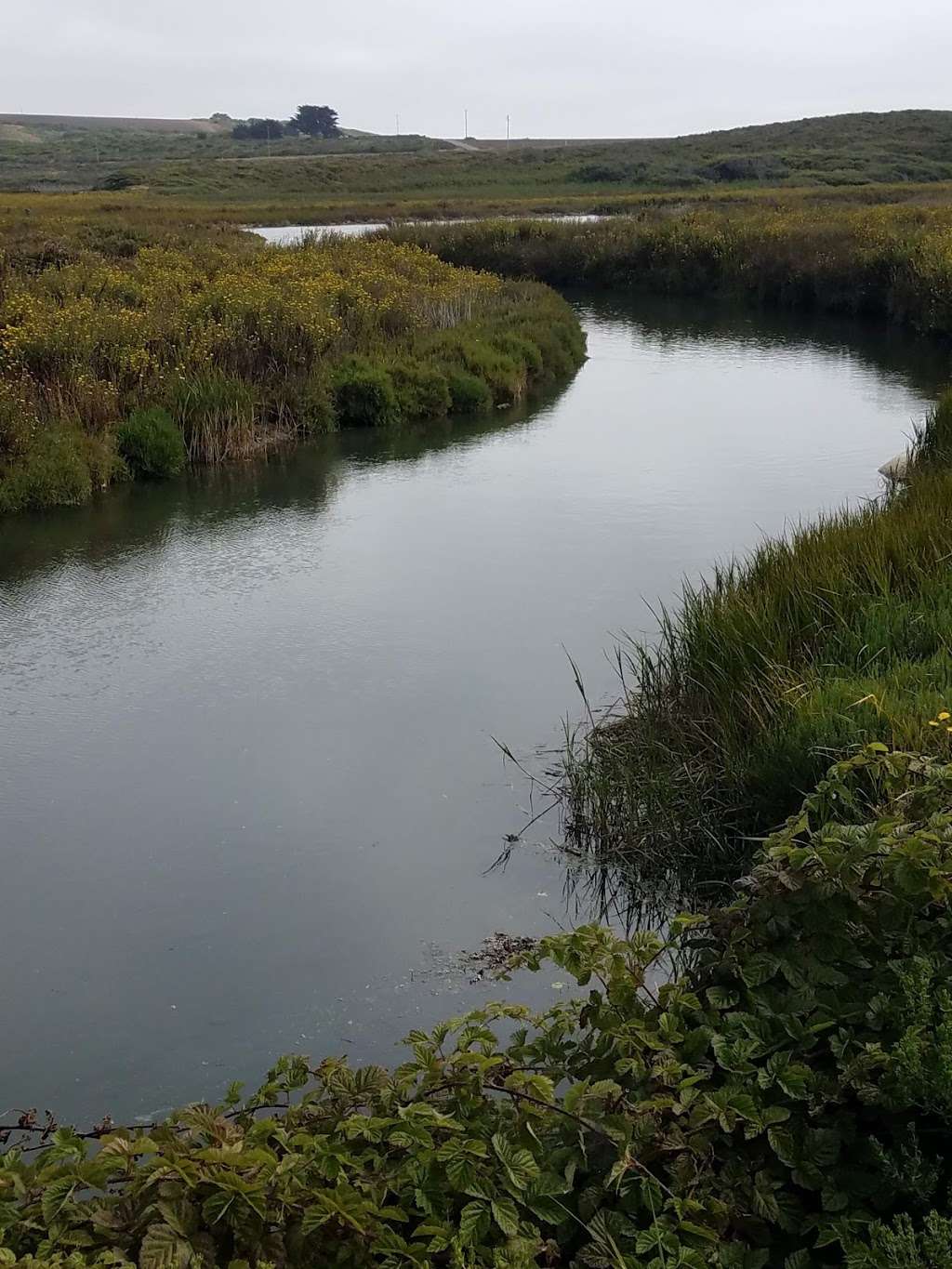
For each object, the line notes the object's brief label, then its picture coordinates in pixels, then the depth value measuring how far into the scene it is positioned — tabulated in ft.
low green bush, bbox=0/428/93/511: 36.81
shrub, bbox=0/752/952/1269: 8.23
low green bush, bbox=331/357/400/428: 48.62
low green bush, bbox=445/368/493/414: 51.24
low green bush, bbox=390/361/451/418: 49.93
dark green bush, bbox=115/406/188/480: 40.86
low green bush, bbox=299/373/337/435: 47.01
